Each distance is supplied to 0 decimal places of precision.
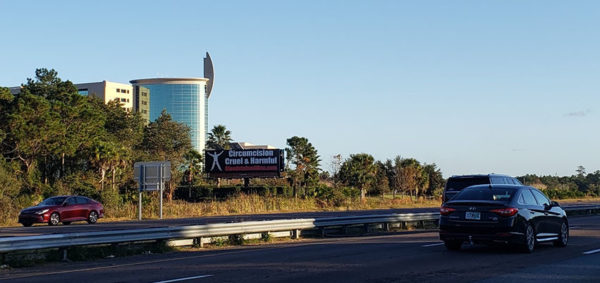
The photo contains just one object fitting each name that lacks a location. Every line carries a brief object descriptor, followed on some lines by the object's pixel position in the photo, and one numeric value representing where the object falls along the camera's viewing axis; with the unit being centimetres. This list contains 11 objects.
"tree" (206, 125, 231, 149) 10100
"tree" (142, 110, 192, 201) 7626
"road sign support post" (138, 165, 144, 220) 3297
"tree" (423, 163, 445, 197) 9183
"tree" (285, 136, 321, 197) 8662
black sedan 1323
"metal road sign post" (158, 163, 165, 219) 3375
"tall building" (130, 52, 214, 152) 18800
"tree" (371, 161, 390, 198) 7925
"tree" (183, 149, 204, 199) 7469
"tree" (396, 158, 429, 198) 7744
